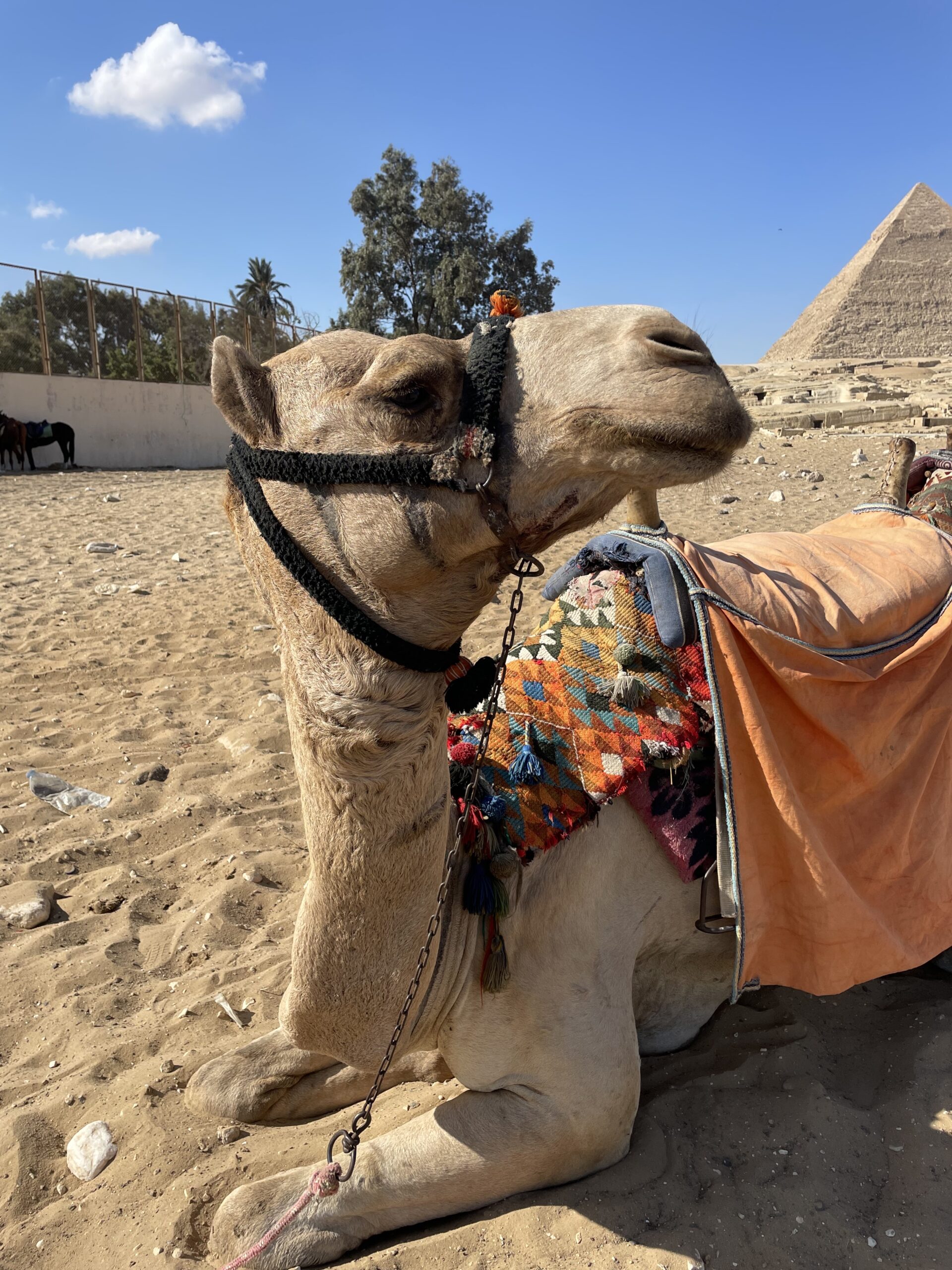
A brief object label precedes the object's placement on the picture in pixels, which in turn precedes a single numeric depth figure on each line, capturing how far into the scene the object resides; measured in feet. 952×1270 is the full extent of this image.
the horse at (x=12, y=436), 70.23
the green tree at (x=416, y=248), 123.13
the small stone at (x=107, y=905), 11.30
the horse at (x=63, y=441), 72.18
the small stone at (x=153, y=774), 14.43
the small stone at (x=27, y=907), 10.91
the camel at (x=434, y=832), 5.09
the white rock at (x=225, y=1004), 9.59
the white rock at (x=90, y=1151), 7.80
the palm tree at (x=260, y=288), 181.06
